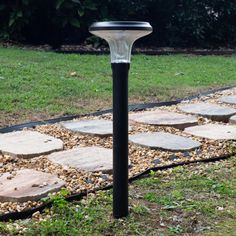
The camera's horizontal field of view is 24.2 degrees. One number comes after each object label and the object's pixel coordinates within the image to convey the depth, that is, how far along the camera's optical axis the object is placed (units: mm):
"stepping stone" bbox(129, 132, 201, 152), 3422
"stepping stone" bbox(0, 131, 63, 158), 3208
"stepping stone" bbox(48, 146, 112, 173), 2955
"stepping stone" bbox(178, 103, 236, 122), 4340
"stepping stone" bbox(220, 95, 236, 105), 4994
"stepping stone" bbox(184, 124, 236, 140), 3725
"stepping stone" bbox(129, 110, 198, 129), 4043
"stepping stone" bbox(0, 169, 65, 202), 2475
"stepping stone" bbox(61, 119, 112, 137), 3721
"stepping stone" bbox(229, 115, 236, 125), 4216
